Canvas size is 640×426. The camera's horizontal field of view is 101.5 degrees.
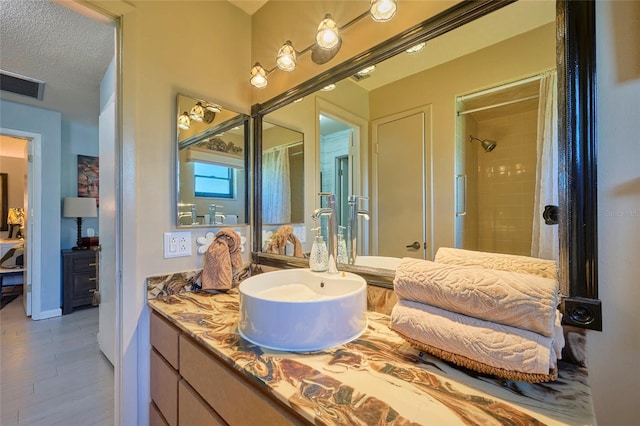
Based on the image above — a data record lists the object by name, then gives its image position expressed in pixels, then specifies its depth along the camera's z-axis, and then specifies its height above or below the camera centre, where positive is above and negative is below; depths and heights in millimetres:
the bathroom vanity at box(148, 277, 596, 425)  502 -390
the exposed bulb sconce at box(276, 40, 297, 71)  1334 +804
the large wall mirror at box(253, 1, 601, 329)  661 +252
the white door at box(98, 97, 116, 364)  1838 -148
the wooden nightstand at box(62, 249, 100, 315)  3164 -791
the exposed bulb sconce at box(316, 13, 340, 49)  1129 +785
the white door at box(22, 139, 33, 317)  3025 -217
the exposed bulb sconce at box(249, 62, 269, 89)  1484 +782
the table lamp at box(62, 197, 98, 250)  3279 +66
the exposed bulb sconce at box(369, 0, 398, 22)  970 +764
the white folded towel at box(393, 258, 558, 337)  558 -191
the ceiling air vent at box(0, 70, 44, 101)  2289 +1214
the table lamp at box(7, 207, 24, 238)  4383 -93
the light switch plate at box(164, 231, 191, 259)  1284 -152
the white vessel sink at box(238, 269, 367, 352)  748 -320
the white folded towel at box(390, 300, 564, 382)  551 -299
